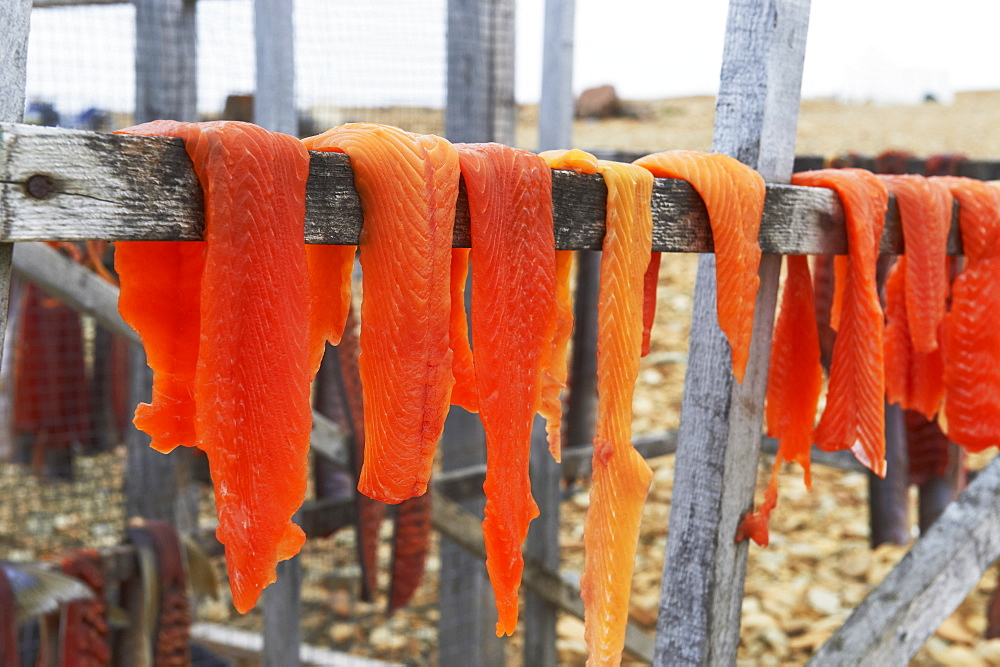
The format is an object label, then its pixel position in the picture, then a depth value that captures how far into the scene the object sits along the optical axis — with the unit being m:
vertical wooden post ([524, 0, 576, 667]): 3.55
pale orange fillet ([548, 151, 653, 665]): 1.66
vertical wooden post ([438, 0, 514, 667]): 3.42
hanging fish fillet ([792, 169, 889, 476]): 2.11
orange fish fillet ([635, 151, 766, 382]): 1.81
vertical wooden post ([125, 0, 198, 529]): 3.57
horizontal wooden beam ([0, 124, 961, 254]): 1.06
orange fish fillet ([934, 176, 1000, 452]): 2.48
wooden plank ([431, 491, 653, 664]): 3.60
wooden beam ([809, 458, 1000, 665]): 2.34
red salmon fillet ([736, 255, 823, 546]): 2.22
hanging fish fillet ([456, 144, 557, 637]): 1.48
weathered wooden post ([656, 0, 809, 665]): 2.07
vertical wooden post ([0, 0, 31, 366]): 1.15
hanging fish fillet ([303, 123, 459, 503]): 1.35
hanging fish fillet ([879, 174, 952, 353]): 2.30
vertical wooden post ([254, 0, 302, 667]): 2.84
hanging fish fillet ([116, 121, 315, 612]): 1.22
